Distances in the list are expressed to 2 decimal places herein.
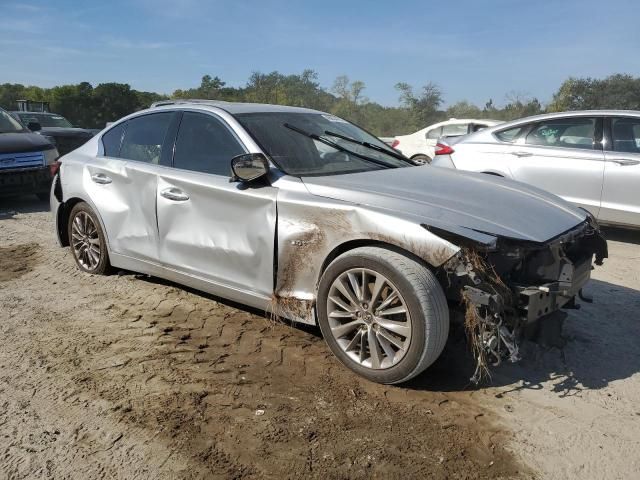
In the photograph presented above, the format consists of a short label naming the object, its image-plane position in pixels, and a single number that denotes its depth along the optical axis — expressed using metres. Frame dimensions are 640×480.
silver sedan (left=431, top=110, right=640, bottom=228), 6.84
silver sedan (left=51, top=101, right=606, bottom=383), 3.11
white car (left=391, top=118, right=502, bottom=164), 13.24
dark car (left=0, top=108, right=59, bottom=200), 8.70
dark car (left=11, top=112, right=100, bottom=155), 12.48
